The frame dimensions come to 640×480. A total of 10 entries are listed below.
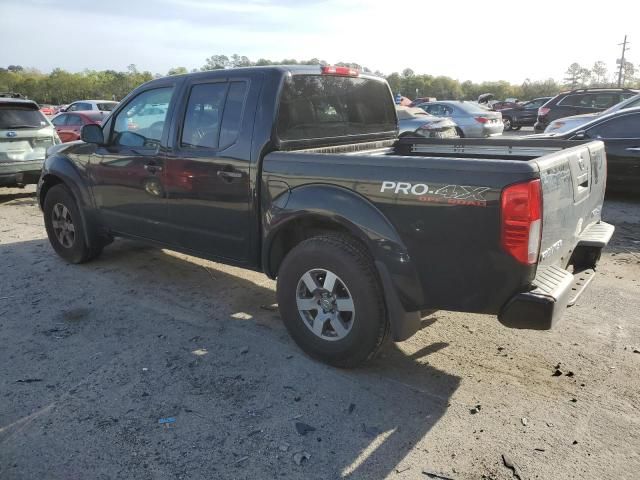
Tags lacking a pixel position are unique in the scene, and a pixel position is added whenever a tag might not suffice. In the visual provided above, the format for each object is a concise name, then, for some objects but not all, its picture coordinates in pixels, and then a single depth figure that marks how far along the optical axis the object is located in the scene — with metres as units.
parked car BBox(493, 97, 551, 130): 24.72
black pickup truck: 2.74
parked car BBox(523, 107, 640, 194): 8.07
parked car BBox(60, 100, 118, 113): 18.44
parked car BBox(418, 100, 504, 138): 15.16
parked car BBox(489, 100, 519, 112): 28.72
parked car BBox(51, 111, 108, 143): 14.38
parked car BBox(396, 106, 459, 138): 12.11
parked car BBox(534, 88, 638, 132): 15.66
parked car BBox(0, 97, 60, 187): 8.81
